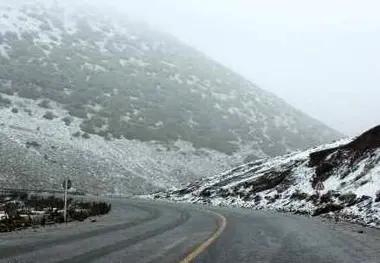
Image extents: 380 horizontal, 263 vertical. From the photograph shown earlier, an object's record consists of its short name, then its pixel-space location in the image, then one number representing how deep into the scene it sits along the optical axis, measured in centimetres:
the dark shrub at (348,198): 2675
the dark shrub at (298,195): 3419
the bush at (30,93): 6600
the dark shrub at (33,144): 5350
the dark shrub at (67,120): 6312
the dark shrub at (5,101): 6247
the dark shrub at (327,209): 2702
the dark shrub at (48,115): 6272
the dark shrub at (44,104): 6518
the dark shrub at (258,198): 3852
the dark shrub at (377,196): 2366
